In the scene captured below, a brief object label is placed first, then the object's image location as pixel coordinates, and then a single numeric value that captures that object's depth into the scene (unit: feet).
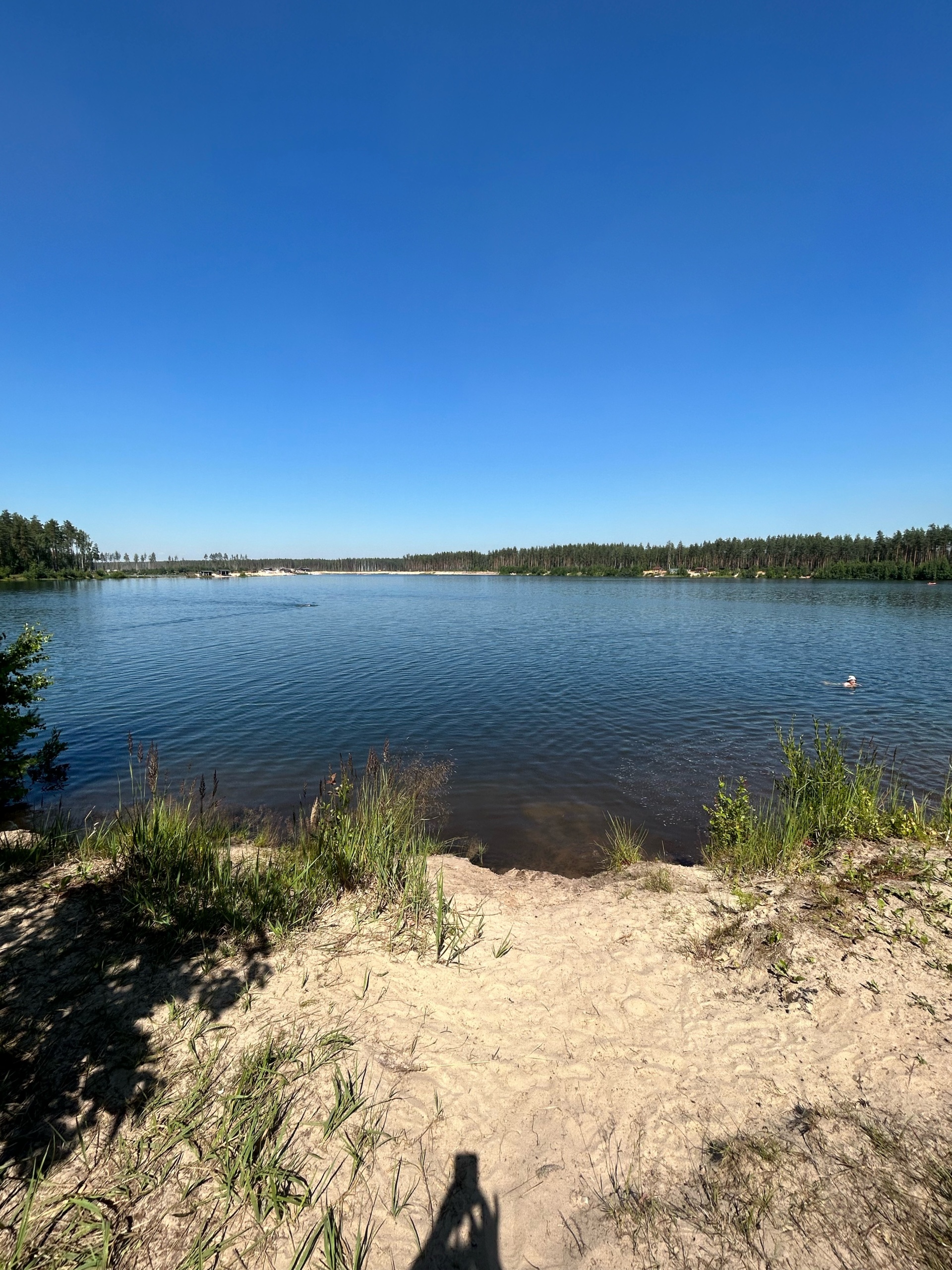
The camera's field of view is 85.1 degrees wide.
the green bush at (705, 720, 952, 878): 29.66
